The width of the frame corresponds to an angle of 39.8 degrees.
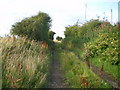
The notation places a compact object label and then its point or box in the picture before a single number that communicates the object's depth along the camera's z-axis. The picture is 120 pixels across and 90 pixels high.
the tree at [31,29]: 11.37
